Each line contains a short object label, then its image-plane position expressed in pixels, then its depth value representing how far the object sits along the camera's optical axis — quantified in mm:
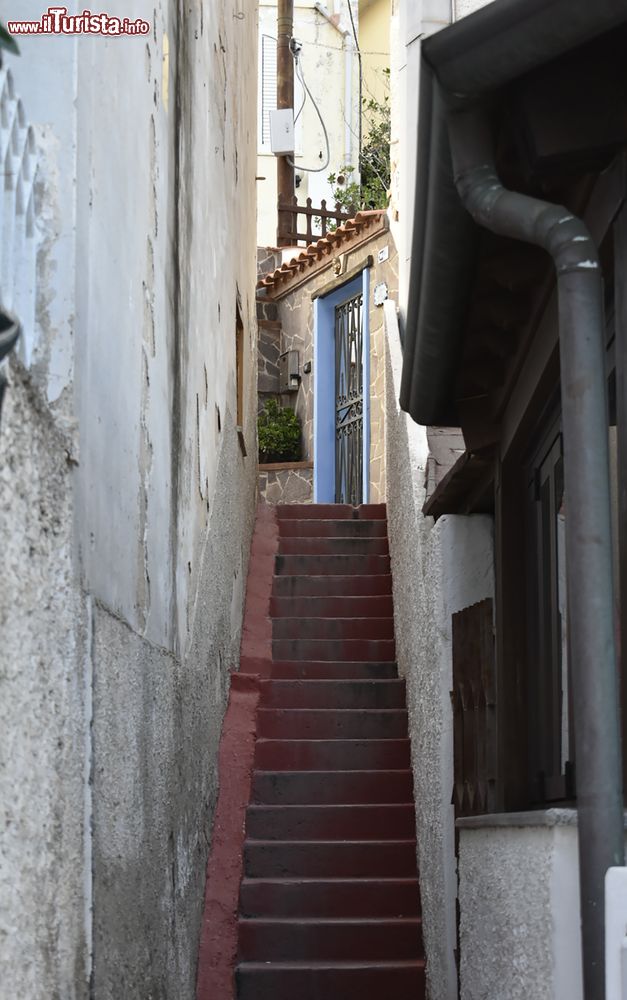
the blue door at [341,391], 15336
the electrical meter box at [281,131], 20375
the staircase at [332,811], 7387
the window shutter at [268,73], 23203
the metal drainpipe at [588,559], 3102
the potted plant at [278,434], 16406
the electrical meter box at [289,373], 16781
